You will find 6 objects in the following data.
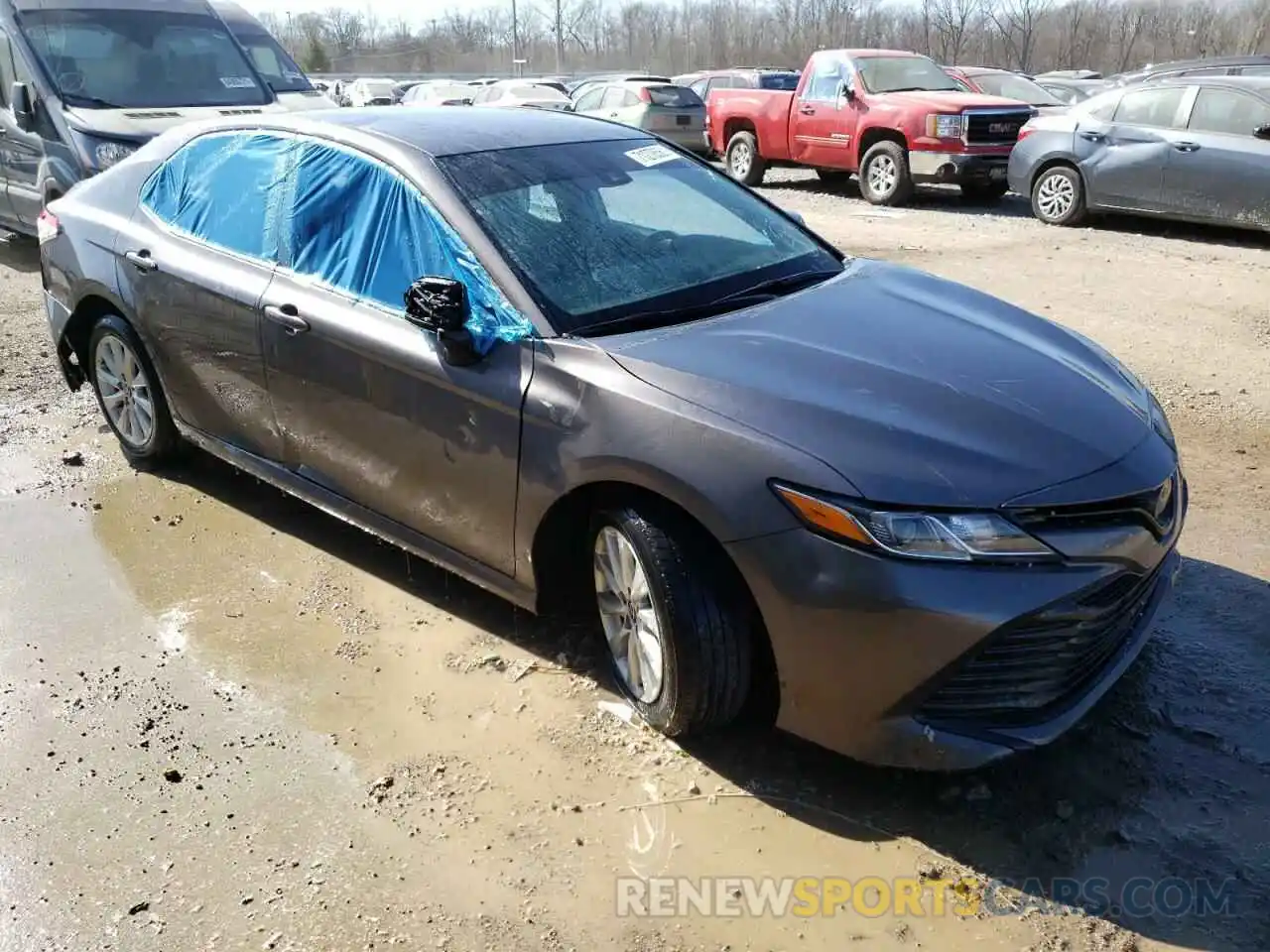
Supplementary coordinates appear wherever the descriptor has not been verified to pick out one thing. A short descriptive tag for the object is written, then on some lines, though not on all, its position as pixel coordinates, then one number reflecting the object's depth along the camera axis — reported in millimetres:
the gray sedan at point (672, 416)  2664
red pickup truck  13078
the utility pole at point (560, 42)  68062
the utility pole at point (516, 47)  69131
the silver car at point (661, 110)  18953
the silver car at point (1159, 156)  10297
